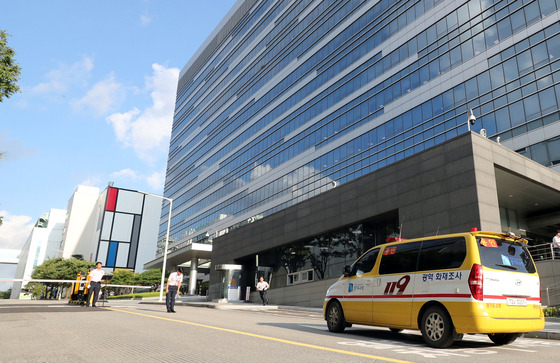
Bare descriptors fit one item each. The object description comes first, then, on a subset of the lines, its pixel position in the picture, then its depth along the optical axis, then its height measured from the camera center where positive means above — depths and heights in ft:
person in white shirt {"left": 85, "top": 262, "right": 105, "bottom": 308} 51.37 +1.69
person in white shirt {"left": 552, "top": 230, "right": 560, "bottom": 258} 52.12 +8.21
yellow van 22.77 +0.98
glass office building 89.45 +60.46
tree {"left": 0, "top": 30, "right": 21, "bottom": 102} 49.90 +25.79
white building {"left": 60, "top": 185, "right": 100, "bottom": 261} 372.62 +63.29
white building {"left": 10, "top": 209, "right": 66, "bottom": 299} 401.19 +48.33
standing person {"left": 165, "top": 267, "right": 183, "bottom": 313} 48.01 +0.95
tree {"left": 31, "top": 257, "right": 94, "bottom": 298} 217.36 +12.72
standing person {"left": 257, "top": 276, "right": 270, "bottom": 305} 84.79 +2.56
